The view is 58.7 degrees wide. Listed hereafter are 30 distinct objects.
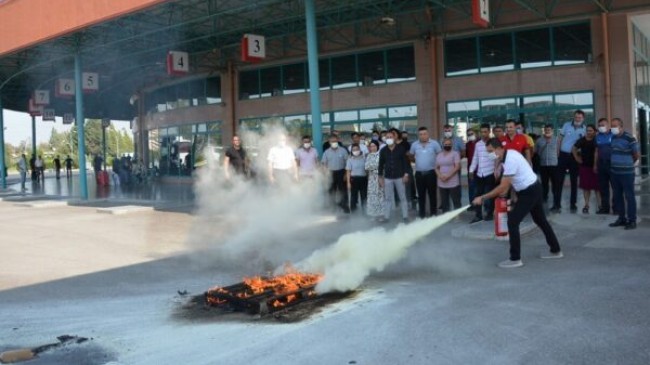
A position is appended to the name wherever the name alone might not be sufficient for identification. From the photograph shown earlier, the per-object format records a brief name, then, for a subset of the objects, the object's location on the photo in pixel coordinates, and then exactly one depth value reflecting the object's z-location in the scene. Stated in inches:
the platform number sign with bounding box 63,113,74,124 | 1354.6
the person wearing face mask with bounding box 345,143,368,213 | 458.3
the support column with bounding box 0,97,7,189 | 1082.7
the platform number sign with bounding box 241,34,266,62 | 641.6
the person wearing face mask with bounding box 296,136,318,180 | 470.3
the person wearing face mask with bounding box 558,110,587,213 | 426.6
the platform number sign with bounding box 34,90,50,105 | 964.7
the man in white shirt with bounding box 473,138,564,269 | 268.1
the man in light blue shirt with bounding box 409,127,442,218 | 419.8
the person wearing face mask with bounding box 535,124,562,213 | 428.1
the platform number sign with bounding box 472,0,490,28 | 523.5
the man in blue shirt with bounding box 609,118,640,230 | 353.1
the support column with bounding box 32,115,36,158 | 1268.9
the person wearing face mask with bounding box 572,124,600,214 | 410.3
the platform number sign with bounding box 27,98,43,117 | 1005.6
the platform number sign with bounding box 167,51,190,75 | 713.6
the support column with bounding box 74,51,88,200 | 744.3
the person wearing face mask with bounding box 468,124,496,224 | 391.2
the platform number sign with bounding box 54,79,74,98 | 838.5
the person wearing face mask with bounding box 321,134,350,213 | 475.5
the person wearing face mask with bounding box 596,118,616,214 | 383.6
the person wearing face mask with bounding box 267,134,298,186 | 445.7
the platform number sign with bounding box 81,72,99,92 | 788.6
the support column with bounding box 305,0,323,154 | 510.6
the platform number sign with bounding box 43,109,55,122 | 1222.3
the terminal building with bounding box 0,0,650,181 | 647.1
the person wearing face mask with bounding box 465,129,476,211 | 430.3
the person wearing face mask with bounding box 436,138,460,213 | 407.2
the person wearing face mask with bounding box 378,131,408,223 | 418.3
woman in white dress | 433.1
